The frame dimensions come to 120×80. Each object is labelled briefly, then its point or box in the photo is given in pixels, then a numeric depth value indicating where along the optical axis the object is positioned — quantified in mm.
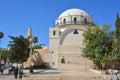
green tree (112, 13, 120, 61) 15514
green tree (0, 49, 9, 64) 29745
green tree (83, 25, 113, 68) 16627
